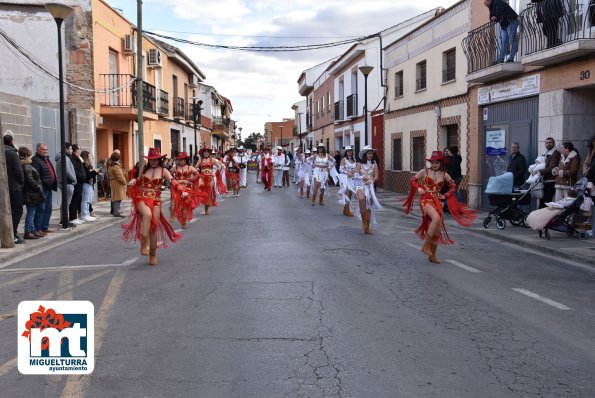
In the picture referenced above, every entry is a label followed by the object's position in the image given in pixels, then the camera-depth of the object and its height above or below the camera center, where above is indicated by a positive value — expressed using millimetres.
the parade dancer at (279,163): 28739 +287
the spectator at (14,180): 10734 -176
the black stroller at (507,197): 12352 -594
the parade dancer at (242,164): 27328 +236
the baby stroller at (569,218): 10617 -901
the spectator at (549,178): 12336 -207
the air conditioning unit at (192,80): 41344 +6200
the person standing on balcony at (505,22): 15062 +3634
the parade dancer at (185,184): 12500 -331
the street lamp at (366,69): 22488 +3704
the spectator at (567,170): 11766 -42
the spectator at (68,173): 13080 -69
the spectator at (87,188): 14375 -437
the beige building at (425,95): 19016 +2684
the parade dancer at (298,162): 27219 +340
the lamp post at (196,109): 36962 +3838
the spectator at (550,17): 13367 +3383
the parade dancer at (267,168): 26817 +45
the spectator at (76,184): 13742 -339
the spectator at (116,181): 15312 -288
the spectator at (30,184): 11203 -259
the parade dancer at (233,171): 23234 -75
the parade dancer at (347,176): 13141 -159
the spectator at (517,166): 13820 +45
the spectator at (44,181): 11891 -231
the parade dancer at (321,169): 18234 -6
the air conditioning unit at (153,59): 29562 +5429
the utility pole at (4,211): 10227 -699
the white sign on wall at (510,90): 14617 +2026
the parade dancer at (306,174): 21594 -189
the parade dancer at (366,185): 12052 -334
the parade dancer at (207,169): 15938 +6
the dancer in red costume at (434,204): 8898 -549
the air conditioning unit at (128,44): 24812 +5140
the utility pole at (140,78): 20766 +3145
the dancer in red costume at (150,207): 8758 -548
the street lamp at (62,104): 12547 +1365
